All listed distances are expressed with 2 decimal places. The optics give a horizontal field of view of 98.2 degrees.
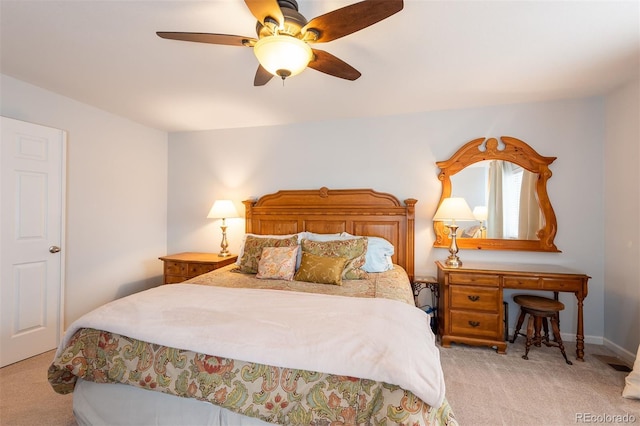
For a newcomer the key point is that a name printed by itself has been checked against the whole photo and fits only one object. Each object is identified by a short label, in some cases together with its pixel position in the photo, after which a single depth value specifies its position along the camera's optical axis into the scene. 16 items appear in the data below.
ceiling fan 1.28
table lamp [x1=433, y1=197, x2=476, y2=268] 2.80
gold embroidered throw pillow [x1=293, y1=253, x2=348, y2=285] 2.40
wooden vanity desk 2.48
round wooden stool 2.49
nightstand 3.26
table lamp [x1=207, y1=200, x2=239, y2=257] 3.48
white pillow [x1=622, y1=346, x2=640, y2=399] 1.92
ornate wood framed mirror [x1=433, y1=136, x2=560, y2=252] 2.92
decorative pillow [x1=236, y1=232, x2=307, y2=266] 2.94
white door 2.37
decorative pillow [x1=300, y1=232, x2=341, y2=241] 2.98
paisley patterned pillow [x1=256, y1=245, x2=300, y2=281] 2.54
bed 1.15
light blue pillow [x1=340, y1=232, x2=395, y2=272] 2.80
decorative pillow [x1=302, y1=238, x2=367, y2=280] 2.59
